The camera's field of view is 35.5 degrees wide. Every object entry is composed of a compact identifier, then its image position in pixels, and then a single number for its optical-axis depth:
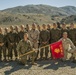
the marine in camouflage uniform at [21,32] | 7.57
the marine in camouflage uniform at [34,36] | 7.29
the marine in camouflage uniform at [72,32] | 7.59
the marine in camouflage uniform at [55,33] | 7.53
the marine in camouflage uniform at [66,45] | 7.03
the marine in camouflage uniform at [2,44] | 7.54
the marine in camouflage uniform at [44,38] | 7.48
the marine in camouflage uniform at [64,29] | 7.57
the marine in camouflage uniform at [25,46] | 7.00
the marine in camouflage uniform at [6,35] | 7.58
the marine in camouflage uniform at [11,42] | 7.54
